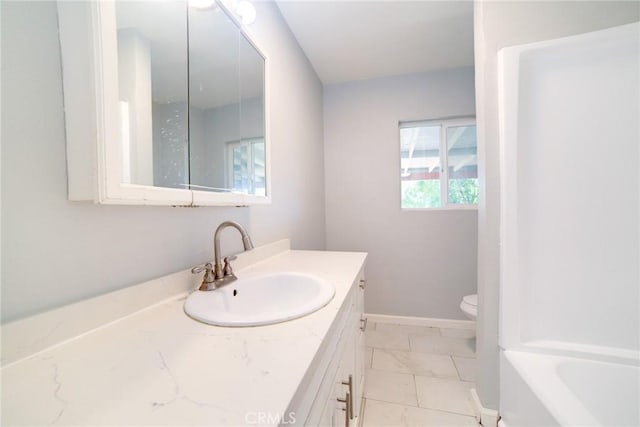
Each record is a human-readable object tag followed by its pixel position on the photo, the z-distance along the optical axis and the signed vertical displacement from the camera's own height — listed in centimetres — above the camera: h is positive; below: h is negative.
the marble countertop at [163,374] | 36 -29
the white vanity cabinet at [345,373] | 61 -52
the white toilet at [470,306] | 180 -75
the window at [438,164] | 234 +45
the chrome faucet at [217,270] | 86 -21
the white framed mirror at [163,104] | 52 +32
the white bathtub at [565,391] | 80 -68
